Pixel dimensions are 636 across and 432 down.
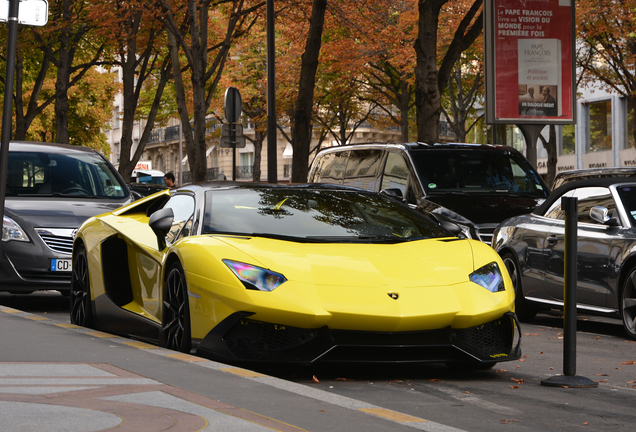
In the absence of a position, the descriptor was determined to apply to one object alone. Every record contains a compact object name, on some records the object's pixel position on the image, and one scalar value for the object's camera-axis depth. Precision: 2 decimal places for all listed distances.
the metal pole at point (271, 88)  19.16
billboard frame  19.19
